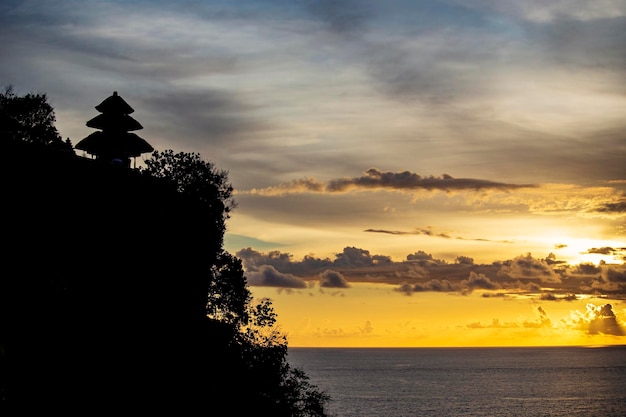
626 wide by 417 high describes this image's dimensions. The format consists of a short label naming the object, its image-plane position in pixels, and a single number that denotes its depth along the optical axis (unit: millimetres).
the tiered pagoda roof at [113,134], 52906
